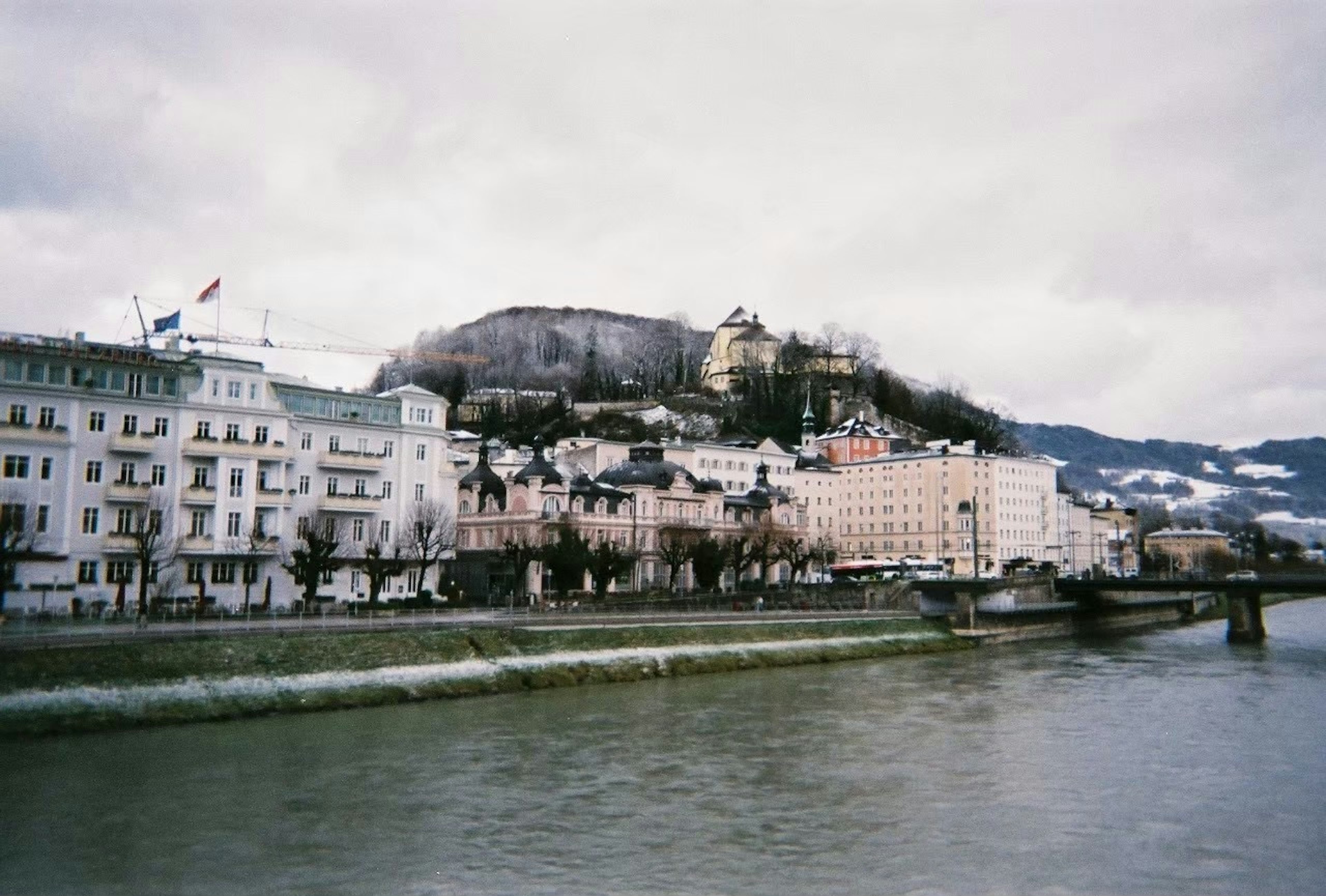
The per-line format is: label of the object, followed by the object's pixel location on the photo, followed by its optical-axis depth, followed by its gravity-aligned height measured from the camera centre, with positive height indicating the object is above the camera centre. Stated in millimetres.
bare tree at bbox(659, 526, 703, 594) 82625 +1672
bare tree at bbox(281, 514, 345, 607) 59406 +223
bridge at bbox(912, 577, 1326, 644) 78250 -1224
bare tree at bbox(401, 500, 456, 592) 66250 +1900
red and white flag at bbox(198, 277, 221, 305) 62875 +14952
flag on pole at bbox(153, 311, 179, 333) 62969 +13282
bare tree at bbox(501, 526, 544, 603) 75000 +944
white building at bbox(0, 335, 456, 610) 54750 +5210
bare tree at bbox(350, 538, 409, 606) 61625 +56
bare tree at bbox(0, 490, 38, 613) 48938 +1157
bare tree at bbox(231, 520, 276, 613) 60219 +753
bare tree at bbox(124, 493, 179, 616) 52594 +1073
